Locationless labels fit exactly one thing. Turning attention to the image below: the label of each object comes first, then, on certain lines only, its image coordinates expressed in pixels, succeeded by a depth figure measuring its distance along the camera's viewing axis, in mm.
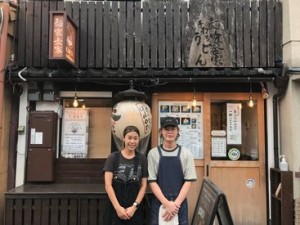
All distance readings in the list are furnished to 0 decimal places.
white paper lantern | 5075
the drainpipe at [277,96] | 5653
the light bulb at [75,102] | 5951
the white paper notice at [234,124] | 6131
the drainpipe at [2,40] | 5418
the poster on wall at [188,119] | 6108
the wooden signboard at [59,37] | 5134
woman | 3629
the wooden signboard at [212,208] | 2824
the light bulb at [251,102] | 6031
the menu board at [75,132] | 6043
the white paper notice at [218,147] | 6061
